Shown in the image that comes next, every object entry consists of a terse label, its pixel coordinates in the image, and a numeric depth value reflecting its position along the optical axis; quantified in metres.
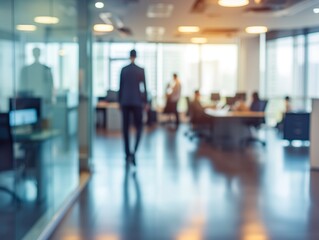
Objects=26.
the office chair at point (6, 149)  3.50
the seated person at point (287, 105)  11.36
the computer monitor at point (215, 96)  16.45
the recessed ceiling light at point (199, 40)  16.64
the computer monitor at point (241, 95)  14.31
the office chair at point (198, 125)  11.35
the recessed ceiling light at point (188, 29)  12.42
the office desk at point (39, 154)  3.99
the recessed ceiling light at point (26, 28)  3.57
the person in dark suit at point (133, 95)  7.37
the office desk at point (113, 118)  14.40
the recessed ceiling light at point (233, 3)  7.89
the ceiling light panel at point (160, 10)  9.25
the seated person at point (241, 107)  11.22
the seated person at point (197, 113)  11.29
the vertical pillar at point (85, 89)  6.97
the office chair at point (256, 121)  10.58
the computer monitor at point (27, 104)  3.44
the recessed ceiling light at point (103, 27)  9.10
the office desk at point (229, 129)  10.80
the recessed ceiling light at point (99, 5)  7.41
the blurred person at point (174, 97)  15.61
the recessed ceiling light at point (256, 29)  12.44
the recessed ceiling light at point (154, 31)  13.33
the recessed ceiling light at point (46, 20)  4.22
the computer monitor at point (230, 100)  14.32
